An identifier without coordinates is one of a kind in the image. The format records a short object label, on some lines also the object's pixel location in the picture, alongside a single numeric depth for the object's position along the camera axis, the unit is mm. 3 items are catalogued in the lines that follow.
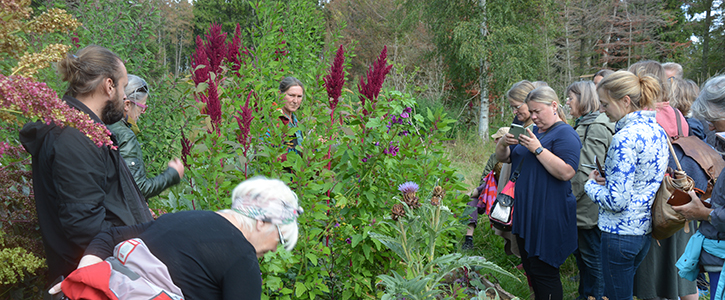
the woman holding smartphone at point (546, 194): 2748
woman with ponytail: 2334
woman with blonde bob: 3268
